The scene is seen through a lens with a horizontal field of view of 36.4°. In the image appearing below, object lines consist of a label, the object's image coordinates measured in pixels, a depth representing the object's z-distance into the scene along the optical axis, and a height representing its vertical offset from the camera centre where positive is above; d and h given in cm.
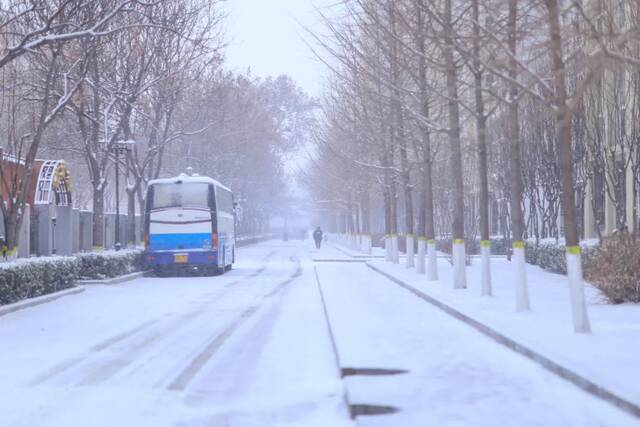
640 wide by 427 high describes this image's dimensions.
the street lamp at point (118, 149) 3478 +381
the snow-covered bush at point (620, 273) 1756 -61
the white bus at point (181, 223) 3462 +96
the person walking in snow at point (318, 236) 7562 +84
